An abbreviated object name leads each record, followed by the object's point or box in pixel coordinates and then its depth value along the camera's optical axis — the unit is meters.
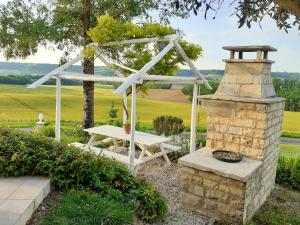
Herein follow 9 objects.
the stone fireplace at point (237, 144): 4.10
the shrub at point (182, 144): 6.56
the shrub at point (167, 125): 8.46
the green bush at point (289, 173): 5.74
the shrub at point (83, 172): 3.31
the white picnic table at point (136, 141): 5.31
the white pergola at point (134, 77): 4.95
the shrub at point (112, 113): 11.11
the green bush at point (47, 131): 7.99
